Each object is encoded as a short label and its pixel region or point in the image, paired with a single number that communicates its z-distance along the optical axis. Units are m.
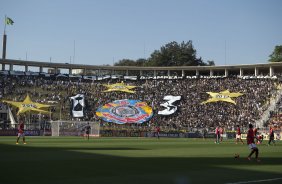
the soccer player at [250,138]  24.05
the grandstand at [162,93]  76.81
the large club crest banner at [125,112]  81.69
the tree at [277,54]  124.88
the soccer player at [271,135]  45.56
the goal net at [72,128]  66.11
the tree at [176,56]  141.12
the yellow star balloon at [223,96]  84.62
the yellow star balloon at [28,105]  73.81
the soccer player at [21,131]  39.09
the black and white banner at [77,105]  82.06
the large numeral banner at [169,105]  84.75
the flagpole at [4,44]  104.51
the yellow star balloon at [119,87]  92.31
